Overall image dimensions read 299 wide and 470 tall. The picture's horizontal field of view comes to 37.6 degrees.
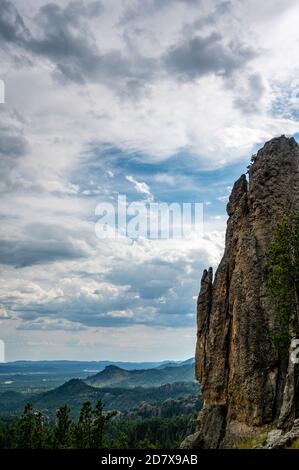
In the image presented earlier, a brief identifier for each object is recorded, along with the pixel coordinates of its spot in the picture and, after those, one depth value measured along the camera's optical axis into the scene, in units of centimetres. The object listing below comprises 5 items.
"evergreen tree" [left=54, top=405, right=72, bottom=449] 10075
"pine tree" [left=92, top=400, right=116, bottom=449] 9431
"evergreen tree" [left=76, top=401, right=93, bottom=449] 9338
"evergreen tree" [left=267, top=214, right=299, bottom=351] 4625
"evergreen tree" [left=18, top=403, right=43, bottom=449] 9862
